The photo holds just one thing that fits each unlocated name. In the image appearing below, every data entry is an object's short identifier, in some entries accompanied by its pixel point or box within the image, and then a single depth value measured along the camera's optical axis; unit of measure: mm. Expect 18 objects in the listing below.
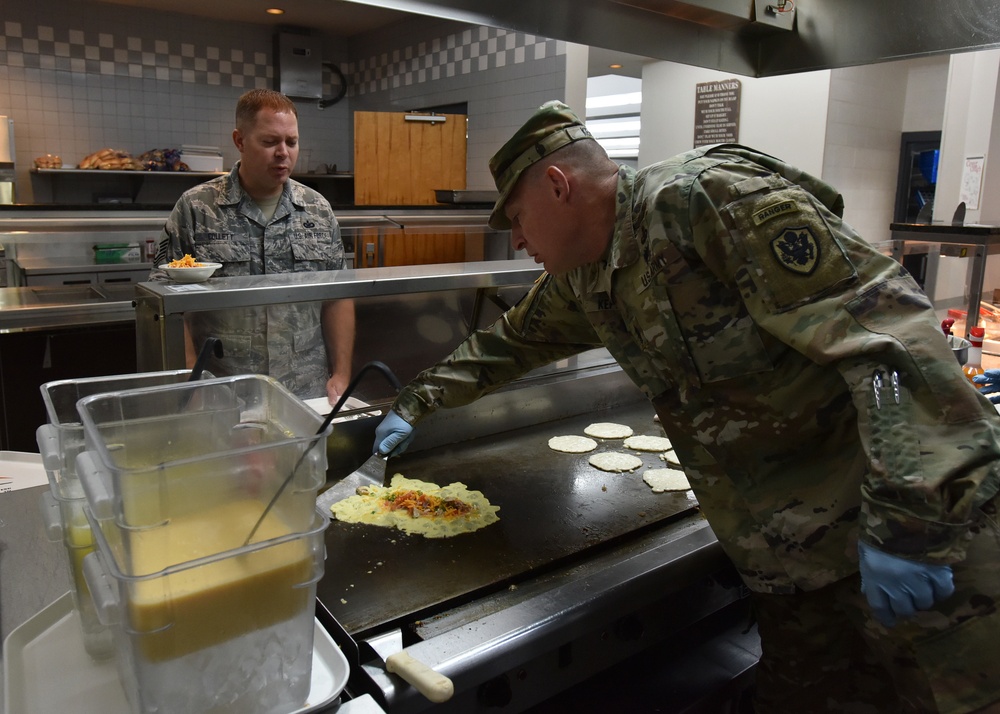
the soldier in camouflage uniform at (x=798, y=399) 1089
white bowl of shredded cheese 1745
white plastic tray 890
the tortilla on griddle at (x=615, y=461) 1936
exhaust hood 1453
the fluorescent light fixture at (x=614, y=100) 10062
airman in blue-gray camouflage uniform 2648
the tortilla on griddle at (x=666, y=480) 1849
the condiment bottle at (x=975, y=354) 2672
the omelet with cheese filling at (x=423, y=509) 1583
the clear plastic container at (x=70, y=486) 956
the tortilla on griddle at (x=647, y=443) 2115
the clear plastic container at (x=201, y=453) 751
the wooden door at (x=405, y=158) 6531
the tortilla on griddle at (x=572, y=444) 2047
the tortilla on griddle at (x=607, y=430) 2168
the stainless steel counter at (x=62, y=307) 3217
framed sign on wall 5957
